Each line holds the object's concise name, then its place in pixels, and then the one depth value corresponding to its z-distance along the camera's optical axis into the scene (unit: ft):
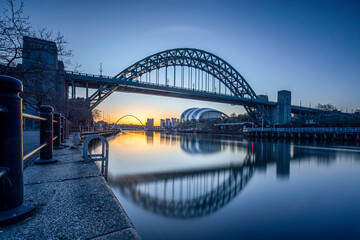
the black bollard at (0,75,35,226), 3.84
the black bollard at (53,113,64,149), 15.23
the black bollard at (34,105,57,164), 9.92
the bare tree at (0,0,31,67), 15.51
